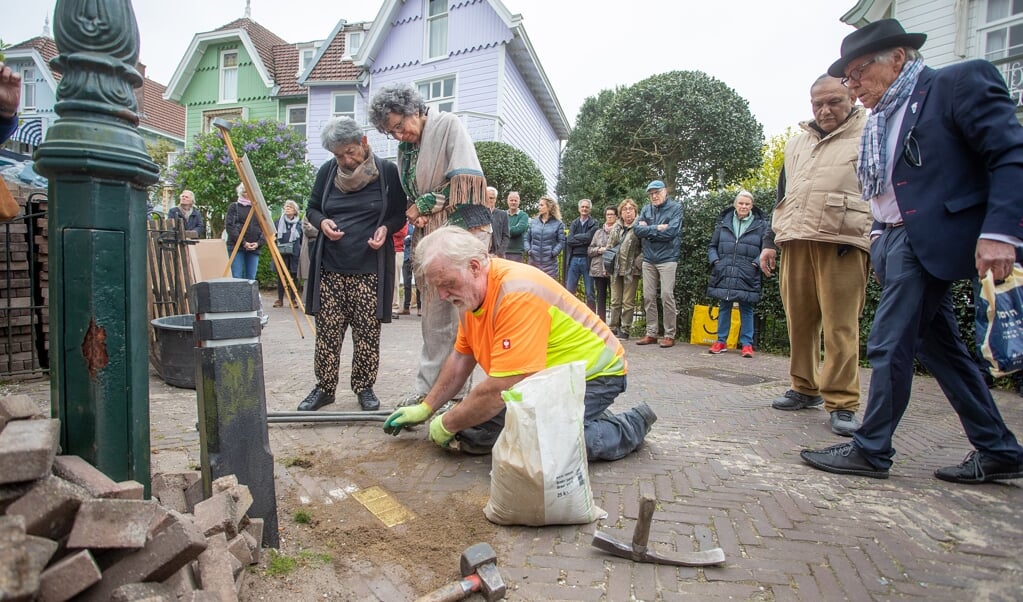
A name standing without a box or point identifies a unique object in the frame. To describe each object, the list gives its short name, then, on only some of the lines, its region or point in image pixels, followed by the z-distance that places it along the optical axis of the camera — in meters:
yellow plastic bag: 7.89
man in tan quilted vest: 3.69
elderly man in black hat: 2.47
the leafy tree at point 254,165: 15.12
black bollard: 1.98
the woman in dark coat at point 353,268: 3.91
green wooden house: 21.39
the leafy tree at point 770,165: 19.56
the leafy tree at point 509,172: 15.21
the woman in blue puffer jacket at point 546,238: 9.52
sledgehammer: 1.78
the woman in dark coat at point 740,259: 6.97
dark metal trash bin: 4.50
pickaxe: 2.04
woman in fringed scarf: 3.53
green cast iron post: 1.67
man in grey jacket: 7.57
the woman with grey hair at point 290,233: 10.48
